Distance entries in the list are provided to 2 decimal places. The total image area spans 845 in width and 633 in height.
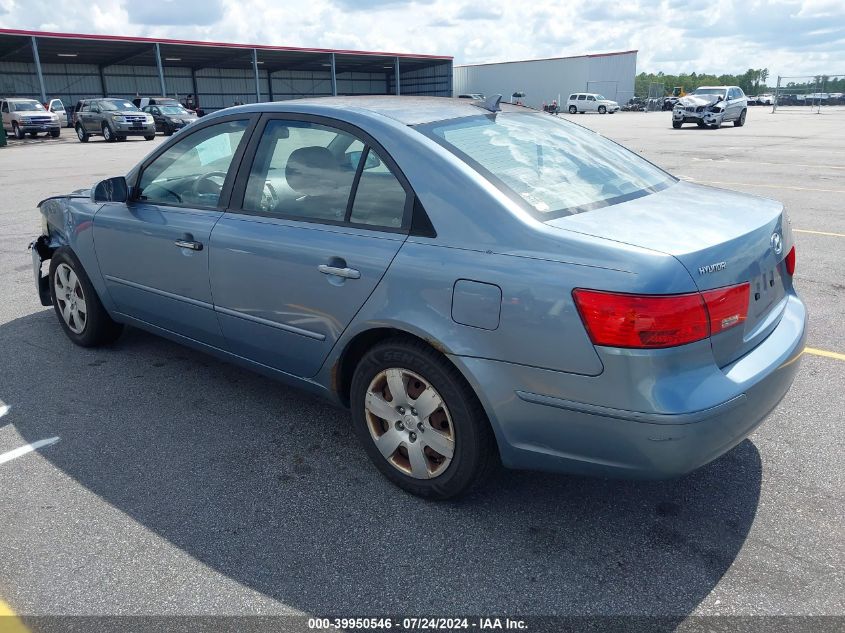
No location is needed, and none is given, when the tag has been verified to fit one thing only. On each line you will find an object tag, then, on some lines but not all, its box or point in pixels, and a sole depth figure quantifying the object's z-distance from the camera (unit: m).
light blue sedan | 2.29
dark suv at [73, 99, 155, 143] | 27.75
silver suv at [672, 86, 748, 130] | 28.83
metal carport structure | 41.62
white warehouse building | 65.31
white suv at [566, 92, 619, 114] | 54.19
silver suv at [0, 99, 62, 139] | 29.64
